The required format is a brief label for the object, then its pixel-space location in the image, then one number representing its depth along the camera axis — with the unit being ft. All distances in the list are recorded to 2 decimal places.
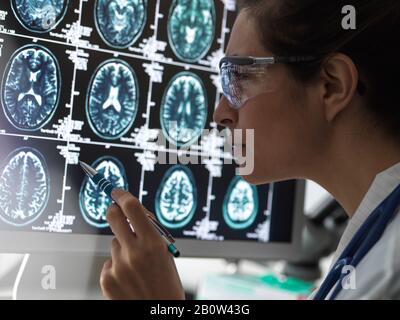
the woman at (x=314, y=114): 3.06
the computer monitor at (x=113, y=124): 3.40
